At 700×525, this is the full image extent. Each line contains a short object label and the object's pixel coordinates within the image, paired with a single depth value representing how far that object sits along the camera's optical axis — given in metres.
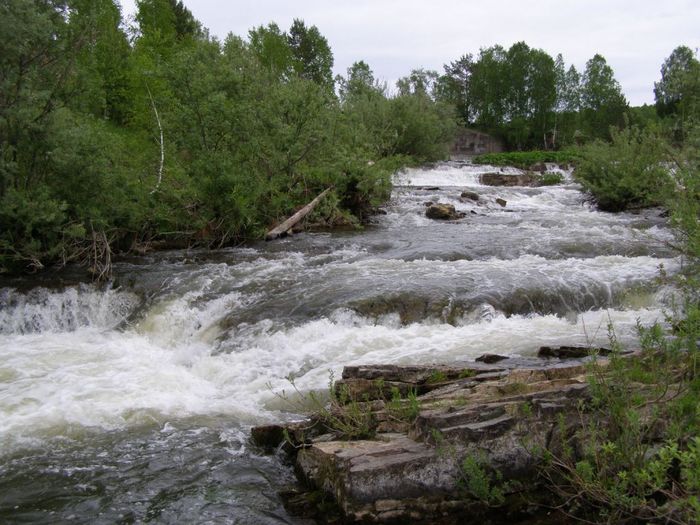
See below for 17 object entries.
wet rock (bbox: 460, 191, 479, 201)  24.87
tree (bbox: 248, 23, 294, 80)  45.00
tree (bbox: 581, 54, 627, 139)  63.84
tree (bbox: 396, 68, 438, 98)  39.91
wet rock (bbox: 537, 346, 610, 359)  6.84
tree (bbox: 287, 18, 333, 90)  62.28
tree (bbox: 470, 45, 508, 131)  72.19
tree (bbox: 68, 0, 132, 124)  29.58
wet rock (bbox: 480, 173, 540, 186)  34.09
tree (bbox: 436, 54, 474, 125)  75.94
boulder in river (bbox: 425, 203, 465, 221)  20.89
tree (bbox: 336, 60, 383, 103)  33.38
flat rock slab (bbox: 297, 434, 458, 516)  4.22
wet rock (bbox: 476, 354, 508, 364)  6.89
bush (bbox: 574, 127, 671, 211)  20.38
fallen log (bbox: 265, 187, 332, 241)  16.69
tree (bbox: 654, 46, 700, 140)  16.94
